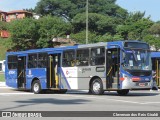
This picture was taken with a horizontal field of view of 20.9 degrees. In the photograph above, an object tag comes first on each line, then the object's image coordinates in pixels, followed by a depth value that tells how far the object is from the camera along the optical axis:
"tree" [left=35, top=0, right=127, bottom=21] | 104.69
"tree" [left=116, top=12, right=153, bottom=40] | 76.44
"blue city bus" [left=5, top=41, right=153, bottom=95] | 21.91
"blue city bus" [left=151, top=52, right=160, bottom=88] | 29.12
